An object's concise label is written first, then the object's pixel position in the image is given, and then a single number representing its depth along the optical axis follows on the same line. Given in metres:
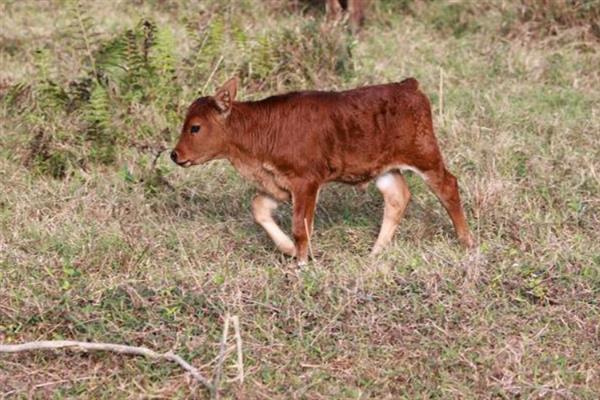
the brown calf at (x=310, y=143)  13.16
